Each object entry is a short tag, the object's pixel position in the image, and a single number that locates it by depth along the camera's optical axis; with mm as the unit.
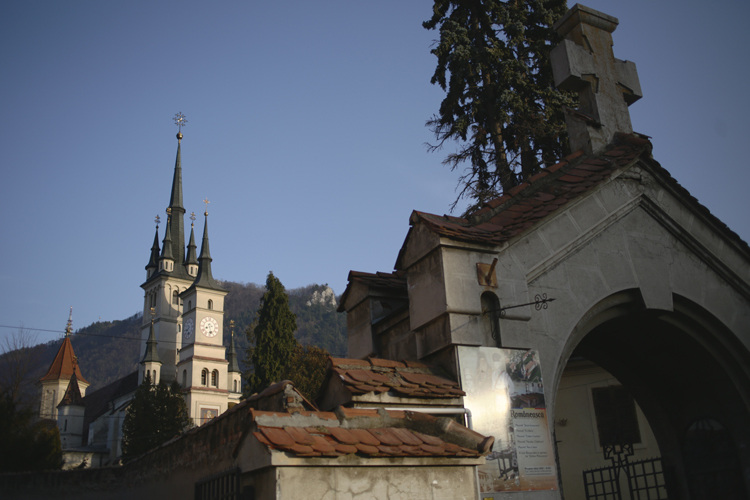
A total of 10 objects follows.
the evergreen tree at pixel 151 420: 48344
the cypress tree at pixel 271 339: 51156
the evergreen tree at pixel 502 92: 19445
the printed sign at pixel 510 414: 6211
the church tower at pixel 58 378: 91000
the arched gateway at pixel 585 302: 6680
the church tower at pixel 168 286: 96312
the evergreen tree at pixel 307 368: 46812
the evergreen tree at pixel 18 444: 22719
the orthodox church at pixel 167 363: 82438
